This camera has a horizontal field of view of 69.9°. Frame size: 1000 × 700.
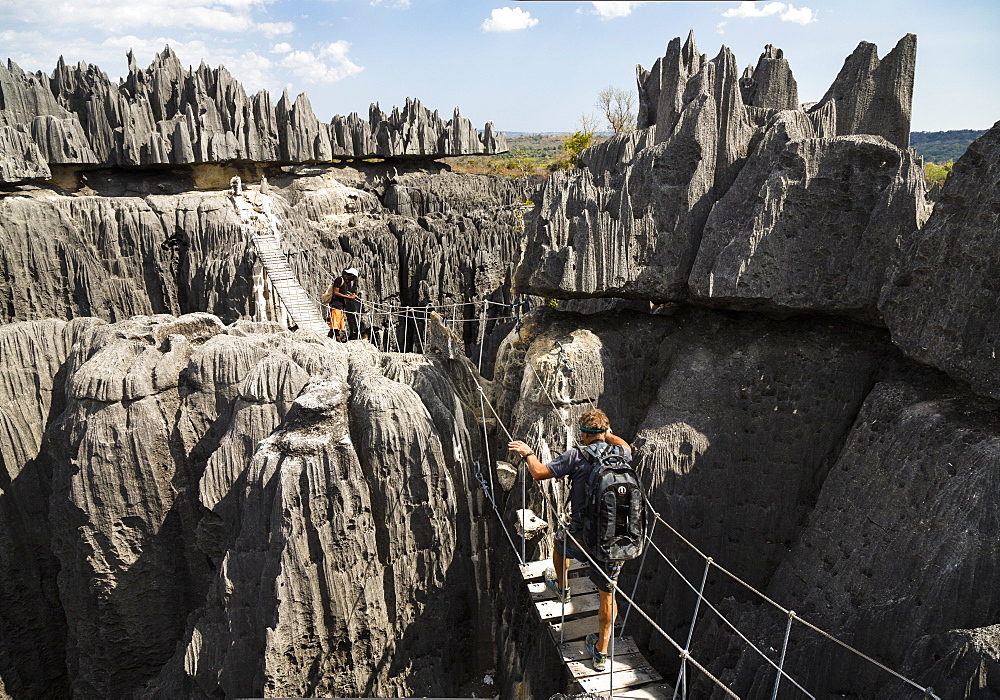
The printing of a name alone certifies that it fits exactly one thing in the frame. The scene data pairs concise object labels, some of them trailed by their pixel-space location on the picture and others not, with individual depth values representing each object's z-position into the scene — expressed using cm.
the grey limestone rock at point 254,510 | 604
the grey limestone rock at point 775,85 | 699
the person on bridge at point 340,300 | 948
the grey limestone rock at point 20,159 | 1689
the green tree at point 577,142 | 3377
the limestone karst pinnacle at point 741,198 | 573
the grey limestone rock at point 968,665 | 332
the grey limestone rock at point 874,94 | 627
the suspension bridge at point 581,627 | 454
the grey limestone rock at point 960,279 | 462
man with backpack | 441
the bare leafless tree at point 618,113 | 3616
